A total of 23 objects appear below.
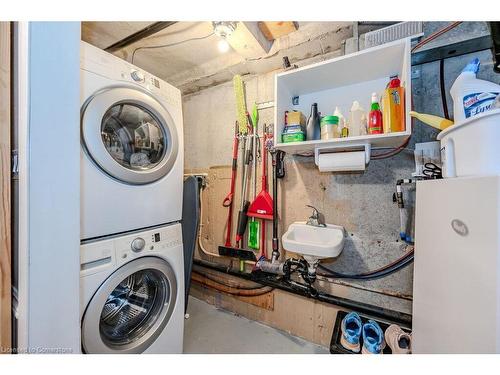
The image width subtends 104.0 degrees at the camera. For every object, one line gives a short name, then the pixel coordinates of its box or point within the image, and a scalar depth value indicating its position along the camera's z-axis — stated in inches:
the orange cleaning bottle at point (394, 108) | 37.3
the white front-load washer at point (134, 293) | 30.2
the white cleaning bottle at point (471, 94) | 28.1
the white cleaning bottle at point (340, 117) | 45.9
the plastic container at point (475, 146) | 22.6
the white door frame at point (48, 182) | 21.1
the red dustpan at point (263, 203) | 58.5
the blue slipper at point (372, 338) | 40.9
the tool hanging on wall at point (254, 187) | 61.5
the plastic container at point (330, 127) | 44.1
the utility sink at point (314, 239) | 43.6
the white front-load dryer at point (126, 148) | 30.1
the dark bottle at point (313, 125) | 47.5
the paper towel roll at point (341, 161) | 42.8
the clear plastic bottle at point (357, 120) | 43.5
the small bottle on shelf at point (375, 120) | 40.1
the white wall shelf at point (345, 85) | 37.9
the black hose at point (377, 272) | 44.5
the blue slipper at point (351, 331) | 42.8
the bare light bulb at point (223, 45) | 50.8
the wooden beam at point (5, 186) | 23.2
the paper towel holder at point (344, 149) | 42.6
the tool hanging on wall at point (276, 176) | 57.3
